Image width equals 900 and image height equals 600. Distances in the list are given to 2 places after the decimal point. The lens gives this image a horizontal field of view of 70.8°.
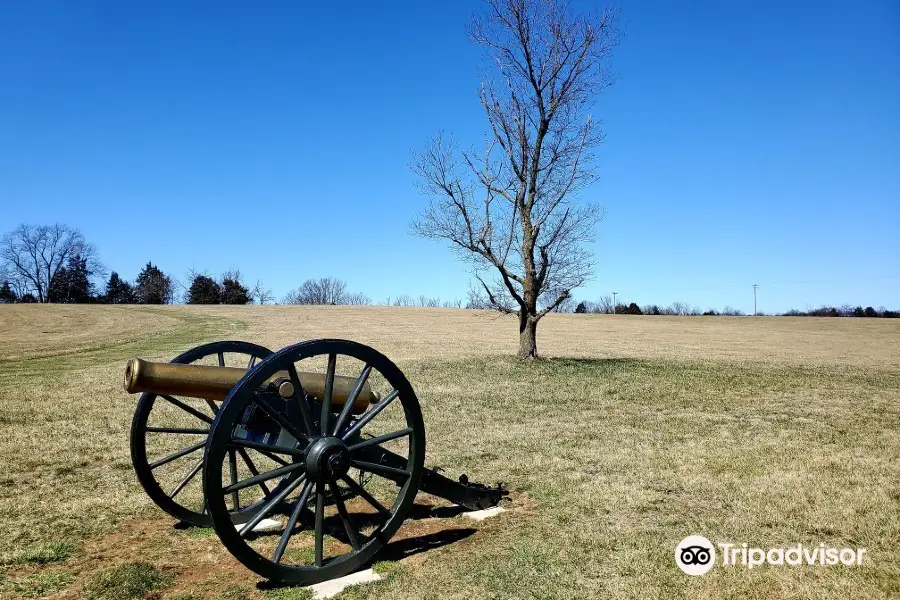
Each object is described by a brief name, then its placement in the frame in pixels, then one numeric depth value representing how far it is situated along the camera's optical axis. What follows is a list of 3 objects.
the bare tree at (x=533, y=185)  18.95
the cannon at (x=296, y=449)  3.79
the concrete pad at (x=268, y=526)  5.52
